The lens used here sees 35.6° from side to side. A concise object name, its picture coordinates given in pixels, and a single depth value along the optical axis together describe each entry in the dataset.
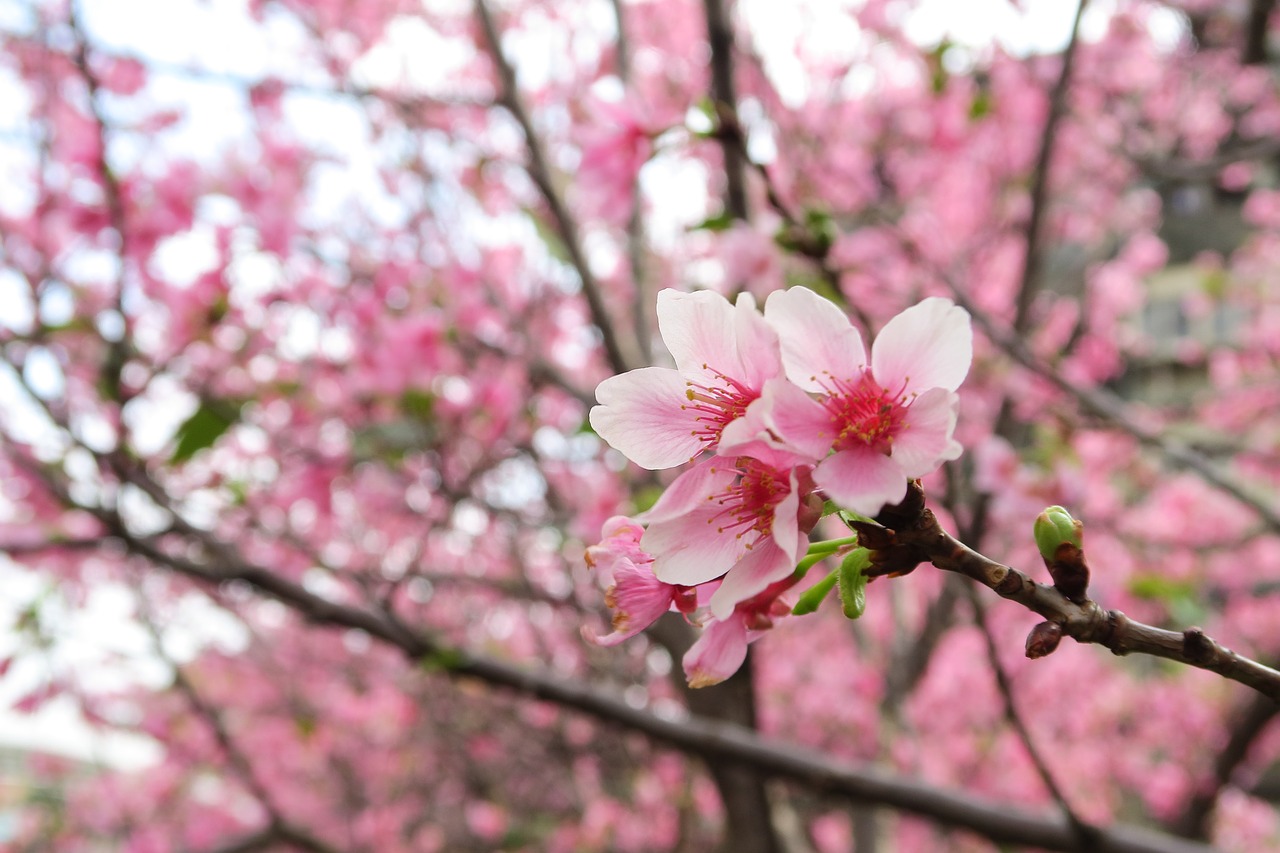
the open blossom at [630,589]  0.25
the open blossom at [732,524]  0.23
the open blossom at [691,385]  0.24
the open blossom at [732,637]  0.25
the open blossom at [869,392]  0.23
